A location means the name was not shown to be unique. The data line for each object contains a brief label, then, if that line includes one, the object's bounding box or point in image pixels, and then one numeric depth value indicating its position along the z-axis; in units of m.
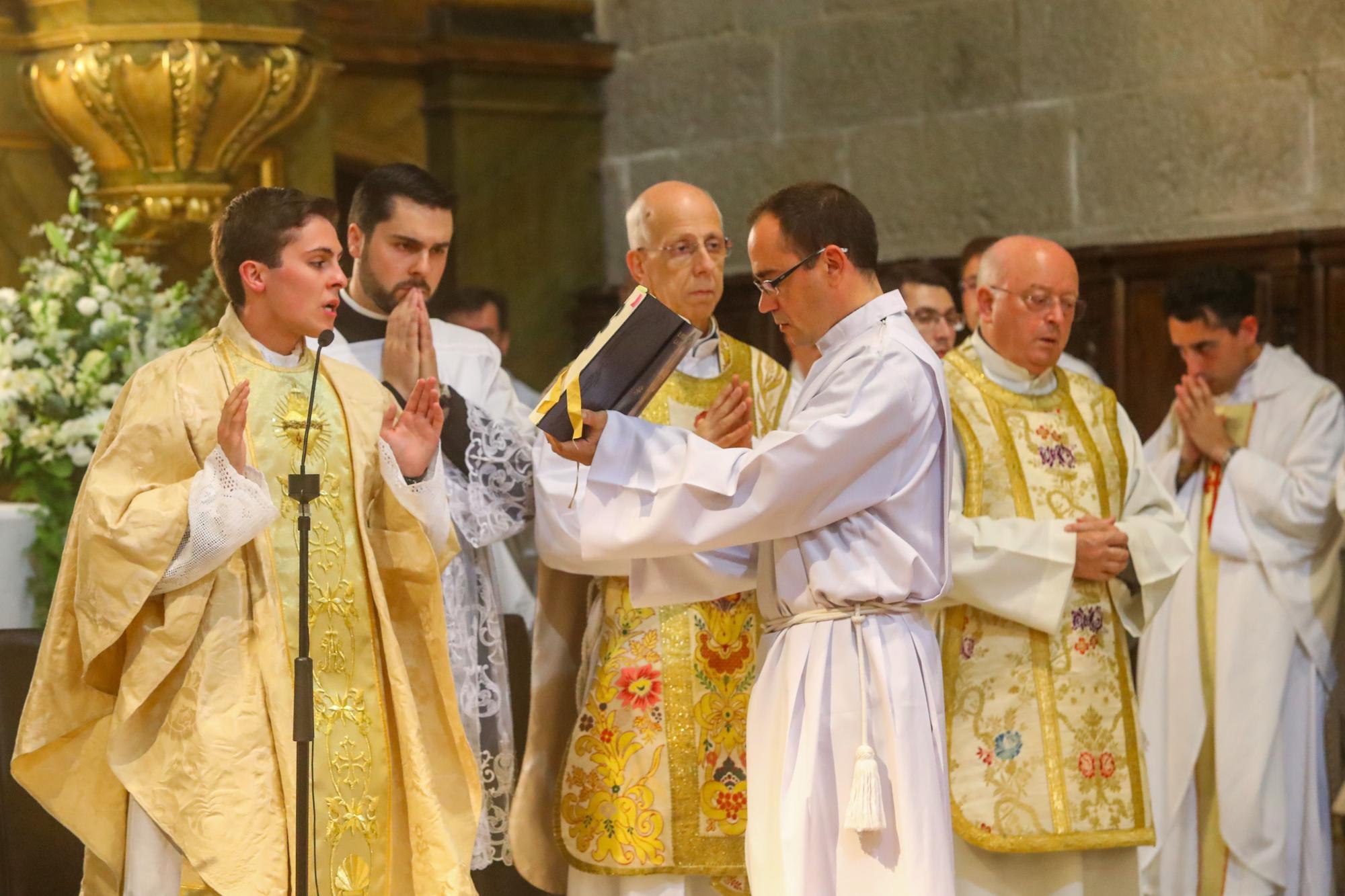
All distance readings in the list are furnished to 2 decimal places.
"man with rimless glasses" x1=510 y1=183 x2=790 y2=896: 8.87
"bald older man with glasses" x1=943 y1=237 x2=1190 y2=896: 9.60
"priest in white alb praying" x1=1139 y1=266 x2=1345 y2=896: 11.91
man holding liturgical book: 7.49
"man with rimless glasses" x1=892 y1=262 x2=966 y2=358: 12.85
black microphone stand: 7.25
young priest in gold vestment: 7.43
